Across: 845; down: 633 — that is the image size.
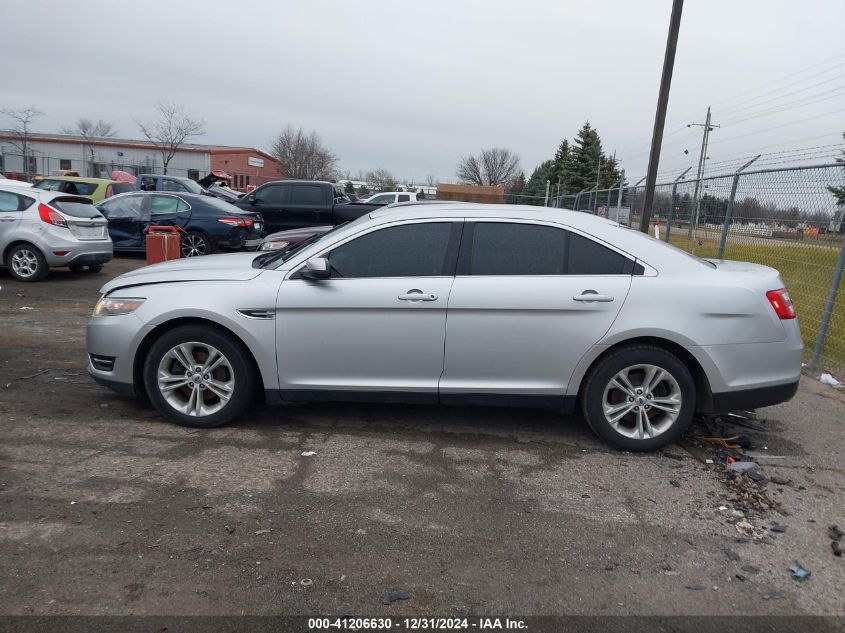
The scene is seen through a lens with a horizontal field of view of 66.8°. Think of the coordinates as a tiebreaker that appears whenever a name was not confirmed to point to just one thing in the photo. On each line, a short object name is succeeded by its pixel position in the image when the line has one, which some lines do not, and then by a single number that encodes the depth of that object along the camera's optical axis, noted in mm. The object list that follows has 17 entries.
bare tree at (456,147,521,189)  69750
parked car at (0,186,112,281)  10312
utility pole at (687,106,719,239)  48962
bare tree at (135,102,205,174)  46188
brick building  48625
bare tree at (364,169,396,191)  71131
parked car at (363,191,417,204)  25938
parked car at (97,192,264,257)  13297
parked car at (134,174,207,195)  21219
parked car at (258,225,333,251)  9859
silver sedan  4359
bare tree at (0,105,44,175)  40394
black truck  15734
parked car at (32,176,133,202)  18125
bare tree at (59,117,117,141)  56106
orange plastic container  11541
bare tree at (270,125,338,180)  56688
